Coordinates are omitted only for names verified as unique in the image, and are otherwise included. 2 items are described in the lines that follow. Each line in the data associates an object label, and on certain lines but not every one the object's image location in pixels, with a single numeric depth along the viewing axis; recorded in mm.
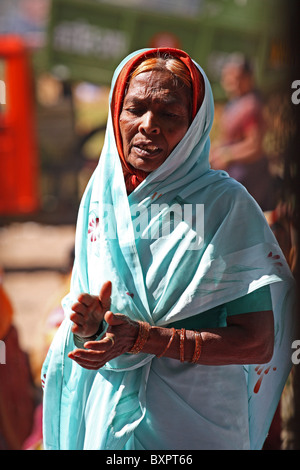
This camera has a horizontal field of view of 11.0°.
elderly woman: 2771
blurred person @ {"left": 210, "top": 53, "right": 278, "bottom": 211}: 7226
